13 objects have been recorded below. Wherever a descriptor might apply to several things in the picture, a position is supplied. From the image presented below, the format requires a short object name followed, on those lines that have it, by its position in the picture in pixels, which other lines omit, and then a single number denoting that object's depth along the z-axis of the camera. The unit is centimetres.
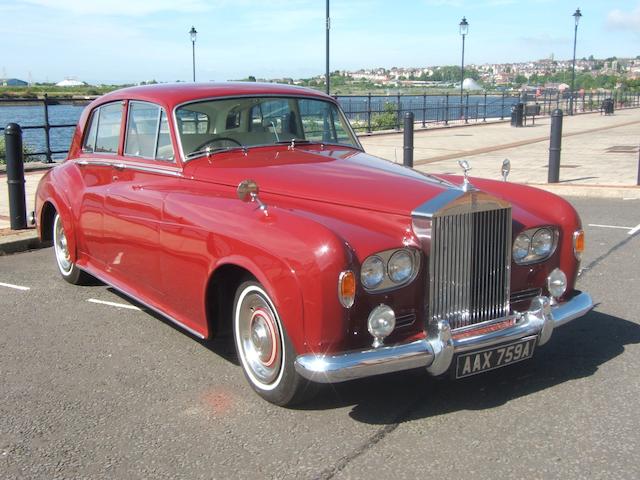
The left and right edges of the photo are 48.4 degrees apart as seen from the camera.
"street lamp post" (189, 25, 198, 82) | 2711
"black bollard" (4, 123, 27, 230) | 775
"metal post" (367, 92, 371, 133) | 2278
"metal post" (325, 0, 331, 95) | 1970
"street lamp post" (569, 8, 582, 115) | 3856
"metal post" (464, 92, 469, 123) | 2963
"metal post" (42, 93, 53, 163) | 1356
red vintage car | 332
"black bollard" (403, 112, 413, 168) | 1245
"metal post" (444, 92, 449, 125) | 2784
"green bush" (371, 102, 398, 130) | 2502
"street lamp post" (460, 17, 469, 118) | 3241
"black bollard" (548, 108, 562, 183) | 1134
